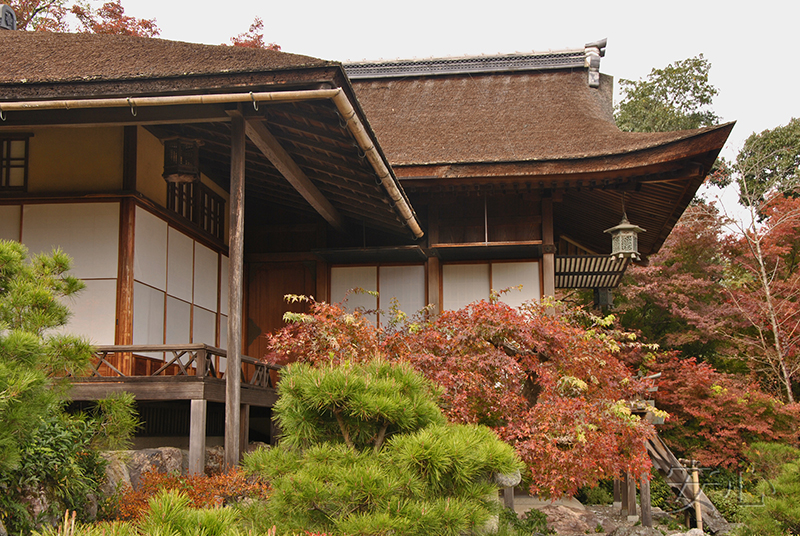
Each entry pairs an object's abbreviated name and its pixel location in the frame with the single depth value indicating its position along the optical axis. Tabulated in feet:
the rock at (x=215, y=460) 22.57
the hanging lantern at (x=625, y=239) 30.89
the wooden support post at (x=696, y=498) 32.14
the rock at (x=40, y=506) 14.55
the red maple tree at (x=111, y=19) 62.23
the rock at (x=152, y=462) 19.52
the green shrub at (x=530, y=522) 24.56
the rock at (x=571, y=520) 31.71
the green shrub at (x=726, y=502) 38.91
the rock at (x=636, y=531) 30.32
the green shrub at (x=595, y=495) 41.37
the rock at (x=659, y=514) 35.29
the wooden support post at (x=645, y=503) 31.53
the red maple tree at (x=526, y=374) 20.62
